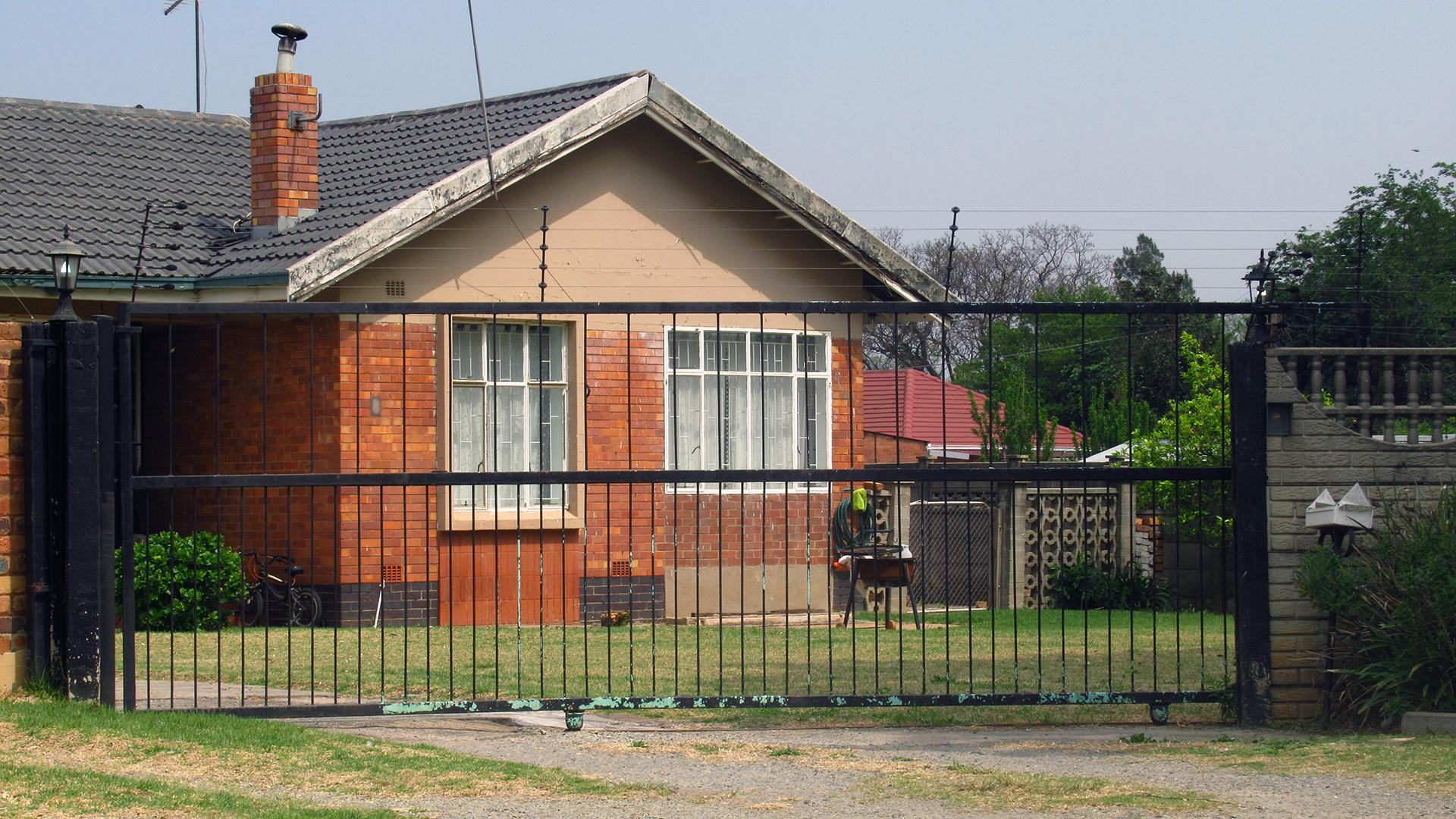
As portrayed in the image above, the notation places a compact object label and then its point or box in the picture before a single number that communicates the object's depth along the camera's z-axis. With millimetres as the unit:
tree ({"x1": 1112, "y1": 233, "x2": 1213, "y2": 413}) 35188
